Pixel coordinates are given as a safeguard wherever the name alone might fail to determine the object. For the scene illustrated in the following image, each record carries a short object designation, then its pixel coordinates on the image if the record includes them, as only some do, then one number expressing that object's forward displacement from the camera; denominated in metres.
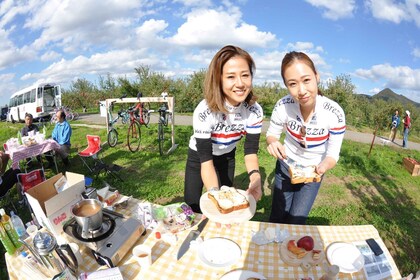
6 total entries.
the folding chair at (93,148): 6.06
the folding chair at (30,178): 3.91
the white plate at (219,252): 1.68
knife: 1.77
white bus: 16.69
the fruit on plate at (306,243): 1.69
